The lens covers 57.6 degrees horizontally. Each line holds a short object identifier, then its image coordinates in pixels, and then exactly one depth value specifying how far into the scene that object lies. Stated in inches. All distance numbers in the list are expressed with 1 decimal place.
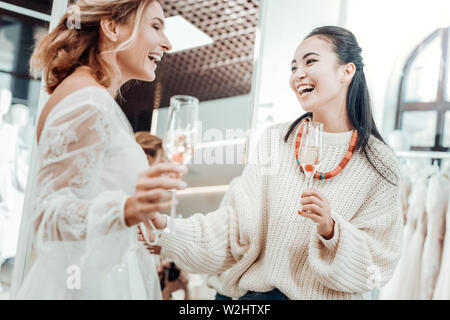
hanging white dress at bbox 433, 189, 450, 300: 58.5
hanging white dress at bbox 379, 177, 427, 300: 66.7
